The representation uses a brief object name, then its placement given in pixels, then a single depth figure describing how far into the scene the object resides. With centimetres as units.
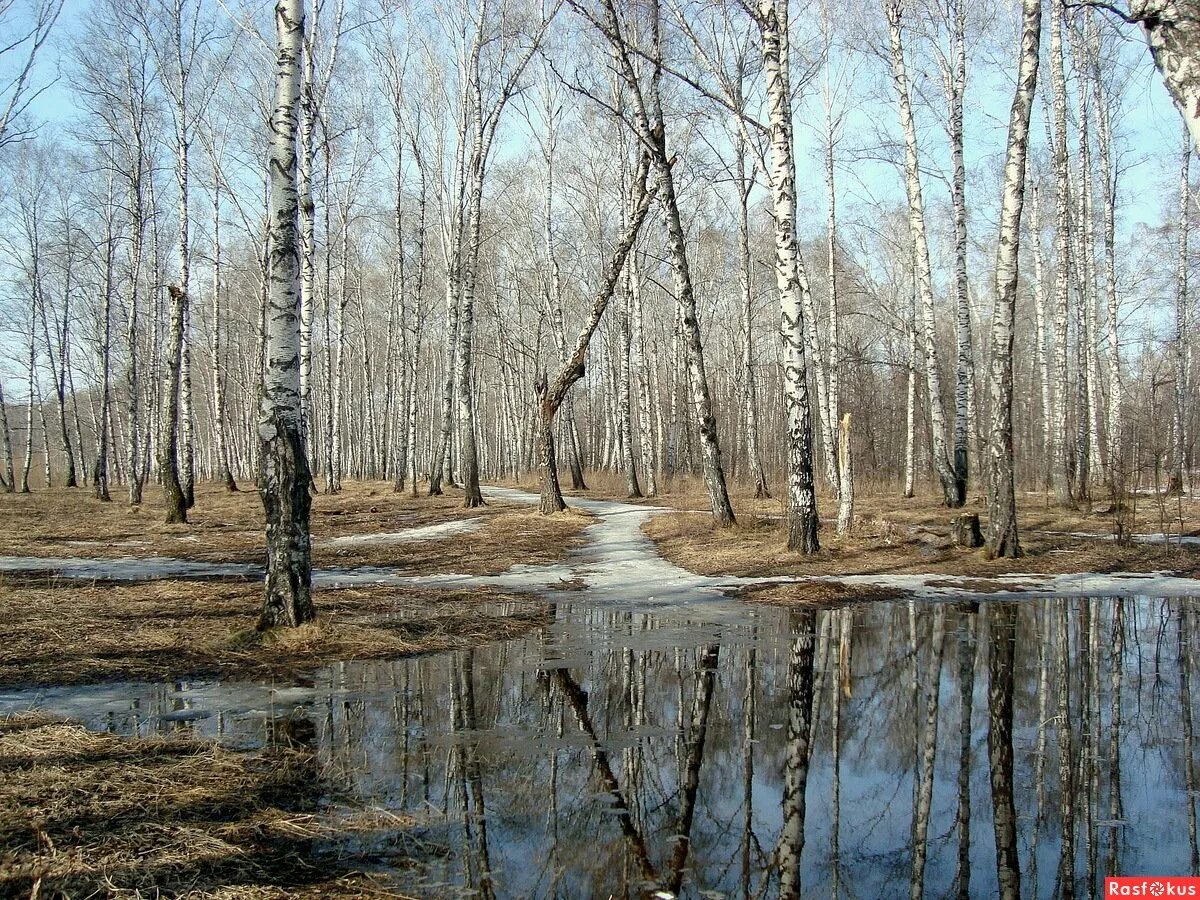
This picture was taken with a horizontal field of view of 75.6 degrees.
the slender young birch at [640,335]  2708
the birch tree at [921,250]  1856
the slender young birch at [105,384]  2688
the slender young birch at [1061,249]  1798
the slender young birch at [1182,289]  2559
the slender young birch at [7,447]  3284
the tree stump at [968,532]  1188
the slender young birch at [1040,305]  2547
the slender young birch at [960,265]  1878
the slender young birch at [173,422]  1680
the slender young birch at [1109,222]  2280
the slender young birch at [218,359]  2744
